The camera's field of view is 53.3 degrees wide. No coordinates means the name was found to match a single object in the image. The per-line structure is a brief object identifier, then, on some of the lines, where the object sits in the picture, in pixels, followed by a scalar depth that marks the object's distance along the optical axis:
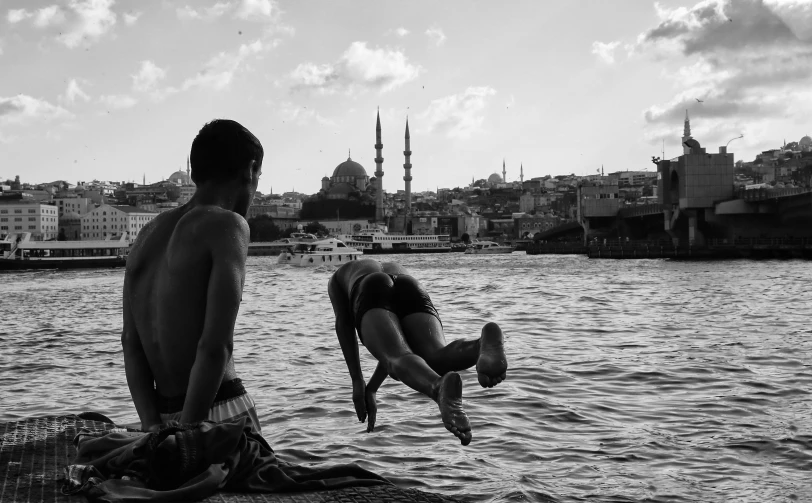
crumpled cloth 2.40
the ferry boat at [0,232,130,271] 60.12
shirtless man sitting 2.57
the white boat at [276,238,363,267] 63.22
